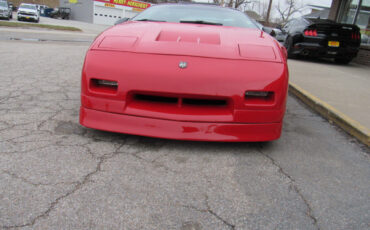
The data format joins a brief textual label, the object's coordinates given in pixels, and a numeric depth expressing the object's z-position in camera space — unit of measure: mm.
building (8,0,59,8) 53484
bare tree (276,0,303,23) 59688
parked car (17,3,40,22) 23031
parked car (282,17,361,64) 7758
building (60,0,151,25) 36594
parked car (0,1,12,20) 20547
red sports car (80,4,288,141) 2055
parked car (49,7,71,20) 38472
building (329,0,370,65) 9297
